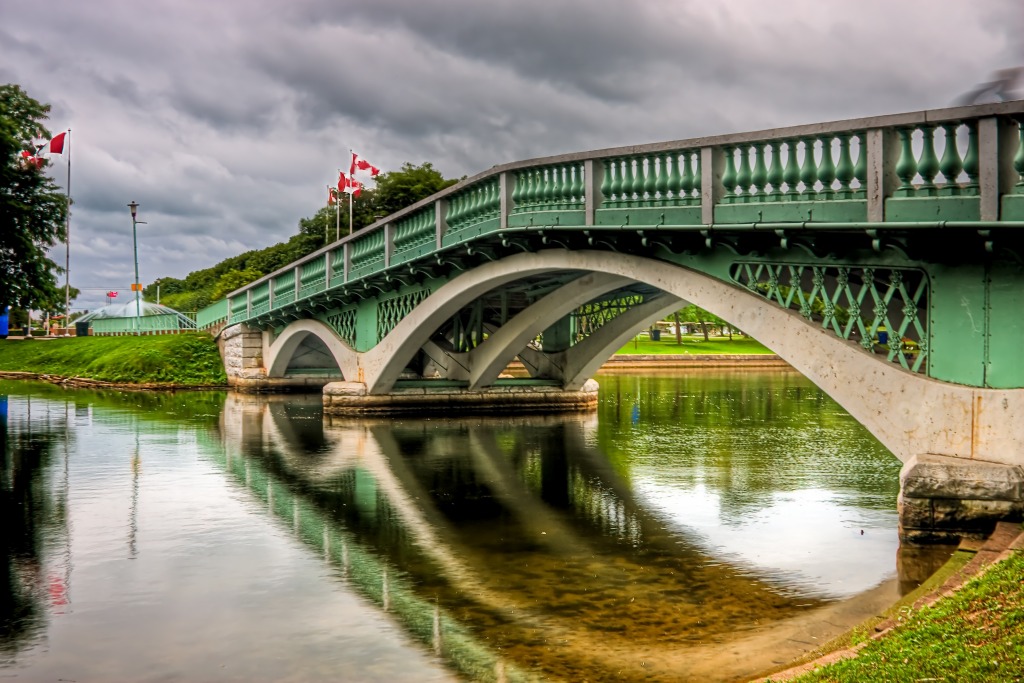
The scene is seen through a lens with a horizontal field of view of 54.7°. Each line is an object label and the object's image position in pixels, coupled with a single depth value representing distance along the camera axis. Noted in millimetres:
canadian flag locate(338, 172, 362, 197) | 39781
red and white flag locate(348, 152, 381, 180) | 38375
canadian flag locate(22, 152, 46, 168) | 49250
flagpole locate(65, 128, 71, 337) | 60844
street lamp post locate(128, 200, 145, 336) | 53281
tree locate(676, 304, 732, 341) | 75375
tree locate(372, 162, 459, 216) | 47344
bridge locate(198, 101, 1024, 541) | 11078
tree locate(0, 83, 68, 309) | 48969
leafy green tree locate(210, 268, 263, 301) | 58750
